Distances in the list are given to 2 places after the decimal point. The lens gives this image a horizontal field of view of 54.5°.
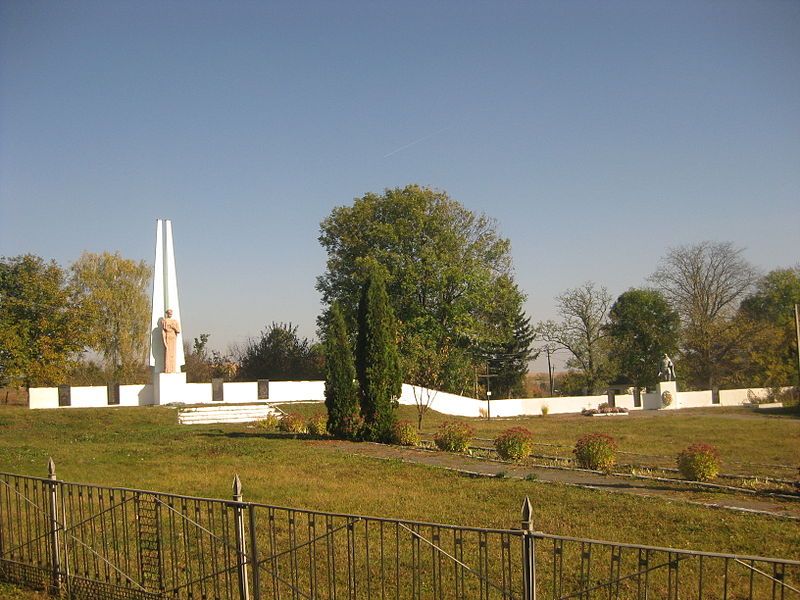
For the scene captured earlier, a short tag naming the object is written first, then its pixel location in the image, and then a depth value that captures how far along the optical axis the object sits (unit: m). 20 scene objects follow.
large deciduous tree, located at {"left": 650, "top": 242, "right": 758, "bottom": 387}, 60.97
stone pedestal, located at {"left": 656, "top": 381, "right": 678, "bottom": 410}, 52.00
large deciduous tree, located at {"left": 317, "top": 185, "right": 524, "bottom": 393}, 47.31
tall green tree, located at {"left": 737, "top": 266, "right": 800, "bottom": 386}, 53.22
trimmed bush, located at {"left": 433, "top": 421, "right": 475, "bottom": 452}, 18.91
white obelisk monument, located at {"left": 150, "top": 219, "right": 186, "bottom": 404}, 39.12
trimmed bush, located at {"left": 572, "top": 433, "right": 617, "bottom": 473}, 15.31
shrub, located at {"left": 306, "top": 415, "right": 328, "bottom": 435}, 23.70
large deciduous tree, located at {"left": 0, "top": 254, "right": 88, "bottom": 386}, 40.31
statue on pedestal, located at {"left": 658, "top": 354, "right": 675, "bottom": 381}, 54.34
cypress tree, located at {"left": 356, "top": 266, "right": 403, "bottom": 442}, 21.92
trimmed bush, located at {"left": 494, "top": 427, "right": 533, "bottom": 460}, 16.55
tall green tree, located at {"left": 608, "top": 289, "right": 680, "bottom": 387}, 63.44
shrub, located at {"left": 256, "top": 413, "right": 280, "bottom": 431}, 27.28
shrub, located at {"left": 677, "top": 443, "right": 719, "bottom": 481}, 13.65
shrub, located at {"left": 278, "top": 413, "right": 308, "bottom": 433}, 24.86
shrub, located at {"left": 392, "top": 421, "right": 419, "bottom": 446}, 20.81
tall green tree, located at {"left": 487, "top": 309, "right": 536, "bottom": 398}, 59.44
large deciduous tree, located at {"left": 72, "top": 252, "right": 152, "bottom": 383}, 59.81
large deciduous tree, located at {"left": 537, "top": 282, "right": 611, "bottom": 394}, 63.25
